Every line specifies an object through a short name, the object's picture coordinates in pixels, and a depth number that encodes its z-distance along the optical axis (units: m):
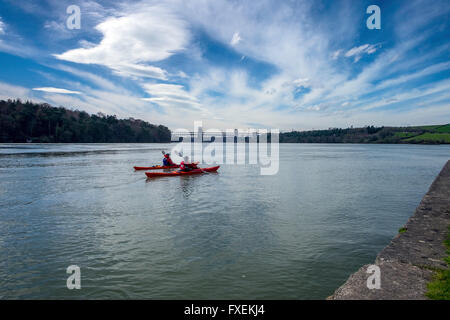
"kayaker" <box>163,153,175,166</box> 35.22
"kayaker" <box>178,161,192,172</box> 30.09
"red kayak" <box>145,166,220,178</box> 28.26
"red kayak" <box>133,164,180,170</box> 34.00
